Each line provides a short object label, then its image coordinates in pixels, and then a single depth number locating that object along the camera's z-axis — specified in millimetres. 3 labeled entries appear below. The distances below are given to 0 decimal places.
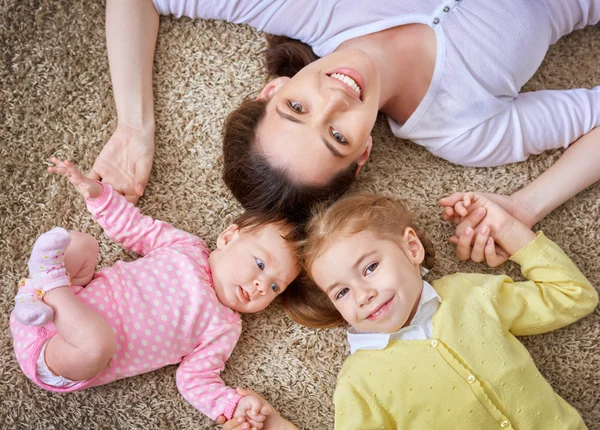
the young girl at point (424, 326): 1206
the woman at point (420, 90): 1324
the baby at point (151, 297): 1186
